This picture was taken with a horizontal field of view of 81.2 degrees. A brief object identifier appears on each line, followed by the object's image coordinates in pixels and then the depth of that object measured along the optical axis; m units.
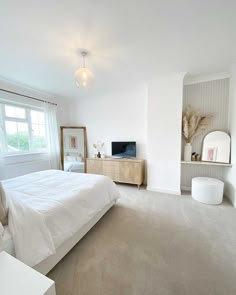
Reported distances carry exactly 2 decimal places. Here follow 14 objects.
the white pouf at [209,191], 2.60
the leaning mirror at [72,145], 4.47
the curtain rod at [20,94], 3.10
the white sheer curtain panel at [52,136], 3.96
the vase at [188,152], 3.13
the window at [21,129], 3.11
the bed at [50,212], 1.14
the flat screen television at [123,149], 3.76
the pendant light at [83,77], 1.92
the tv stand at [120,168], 3.44
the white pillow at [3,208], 1.19
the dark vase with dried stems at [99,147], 4.30
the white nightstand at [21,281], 0.67
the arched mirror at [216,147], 2.82
